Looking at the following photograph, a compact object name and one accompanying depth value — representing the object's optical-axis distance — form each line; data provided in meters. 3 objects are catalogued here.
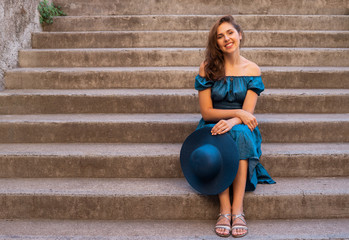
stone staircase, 2.54
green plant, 4.56
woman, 2.55
